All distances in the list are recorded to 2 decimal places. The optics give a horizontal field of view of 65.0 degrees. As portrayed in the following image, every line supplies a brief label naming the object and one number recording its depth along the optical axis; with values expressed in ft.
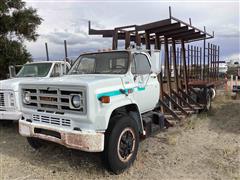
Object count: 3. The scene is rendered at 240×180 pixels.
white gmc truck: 9.52
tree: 29.73
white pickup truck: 16.46
